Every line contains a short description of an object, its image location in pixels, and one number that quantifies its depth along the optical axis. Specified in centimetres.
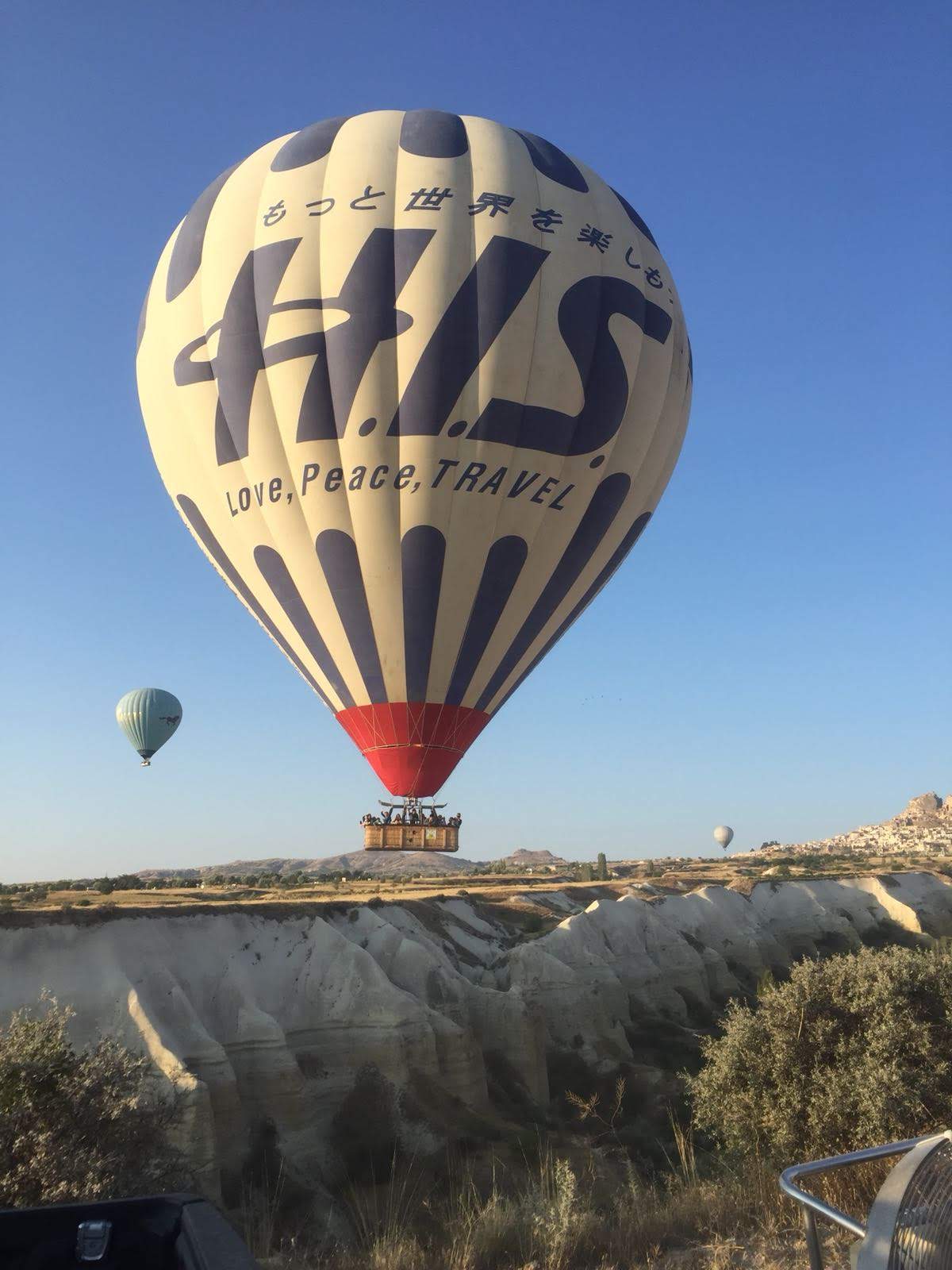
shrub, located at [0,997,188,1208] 1100
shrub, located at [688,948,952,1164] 1418
